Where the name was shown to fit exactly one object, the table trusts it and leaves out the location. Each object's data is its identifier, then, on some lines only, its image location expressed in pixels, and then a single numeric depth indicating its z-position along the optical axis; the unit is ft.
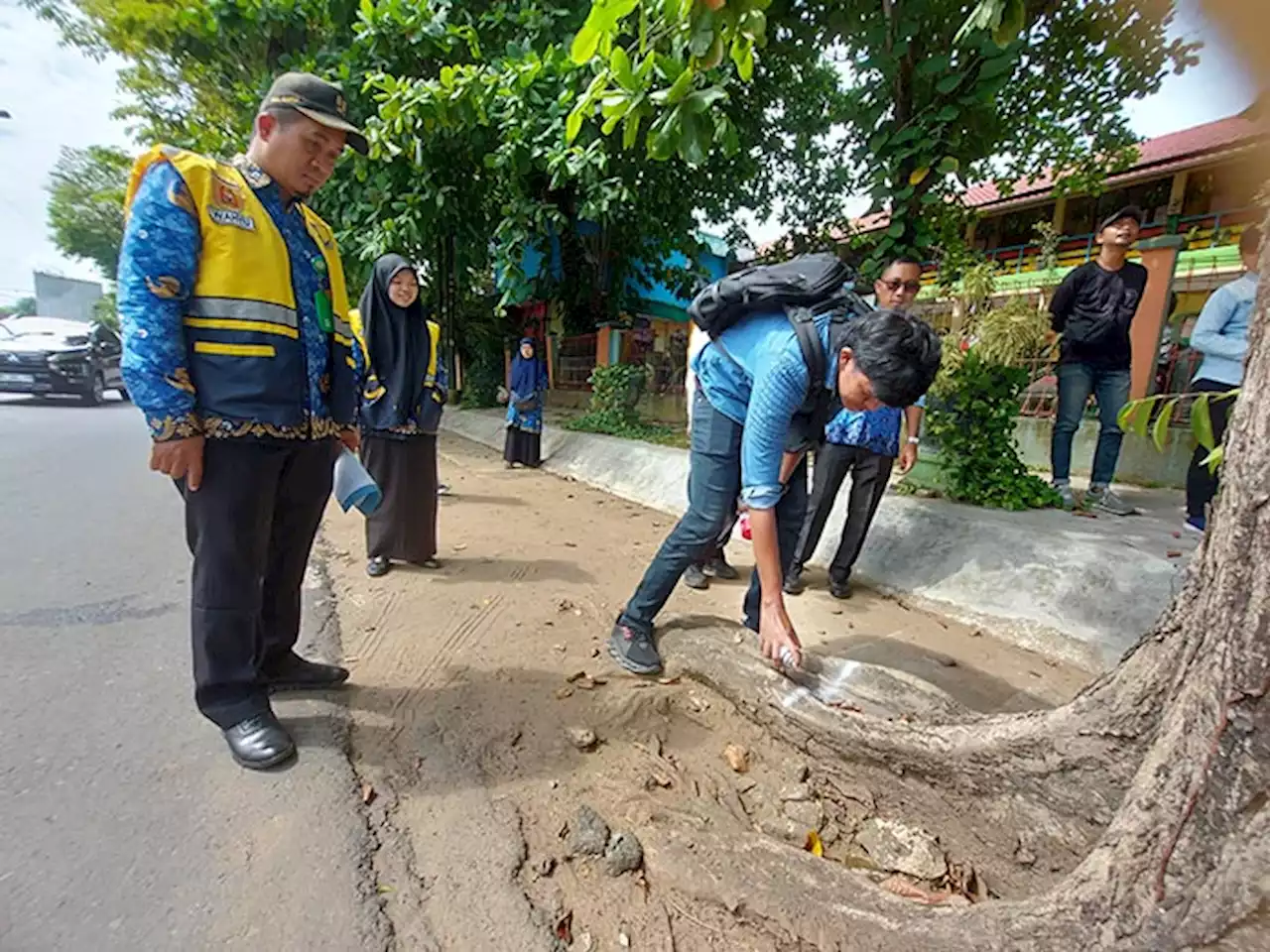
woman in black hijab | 11.48
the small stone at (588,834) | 5.30
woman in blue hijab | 23.67
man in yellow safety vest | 5.27
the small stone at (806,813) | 5.87
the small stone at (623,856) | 5.13
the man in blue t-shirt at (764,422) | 5.90
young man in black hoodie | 12.41
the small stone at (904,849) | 5.33
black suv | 33.86
